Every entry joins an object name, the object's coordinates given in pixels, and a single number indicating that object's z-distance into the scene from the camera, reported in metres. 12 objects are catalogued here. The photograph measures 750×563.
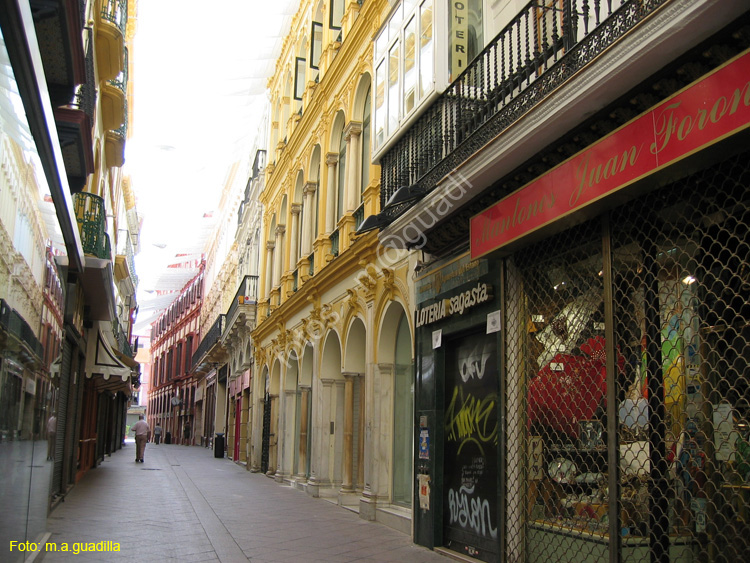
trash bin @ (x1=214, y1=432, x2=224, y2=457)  32.44
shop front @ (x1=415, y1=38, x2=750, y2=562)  5.16
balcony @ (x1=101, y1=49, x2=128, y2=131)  16.17
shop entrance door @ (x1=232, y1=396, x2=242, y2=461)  29.13
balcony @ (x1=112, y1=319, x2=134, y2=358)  25.50
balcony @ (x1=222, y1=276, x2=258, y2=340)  27.00
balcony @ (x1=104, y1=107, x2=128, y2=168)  18.58
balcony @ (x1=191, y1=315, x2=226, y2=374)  37.09
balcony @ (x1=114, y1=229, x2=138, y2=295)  27.64
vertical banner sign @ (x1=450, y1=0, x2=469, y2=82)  9.73
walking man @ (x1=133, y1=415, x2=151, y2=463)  27.08
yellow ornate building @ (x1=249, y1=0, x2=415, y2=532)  12.24
